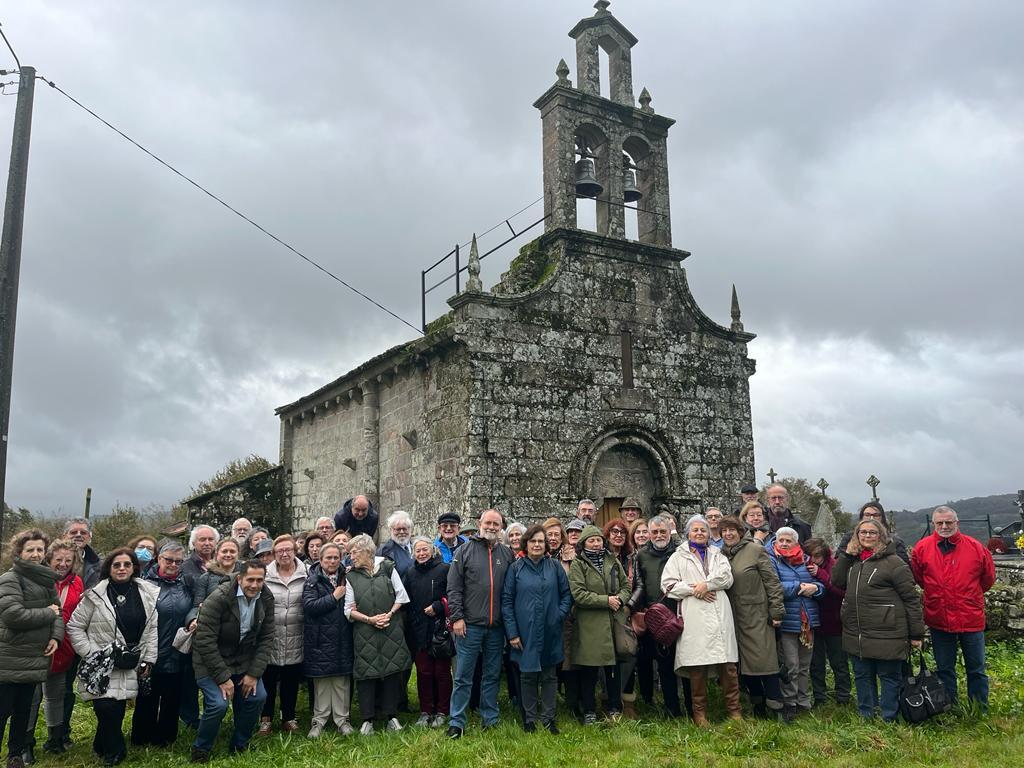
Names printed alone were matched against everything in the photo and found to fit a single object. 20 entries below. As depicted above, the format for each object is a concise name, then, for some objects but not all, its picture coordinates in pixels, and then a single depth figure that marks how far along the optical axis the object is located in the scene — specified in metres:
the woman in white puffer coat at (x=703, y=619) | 6.52
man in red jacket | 6.43
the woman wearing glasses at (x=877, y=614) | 6.27
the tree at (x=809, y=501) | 30.23
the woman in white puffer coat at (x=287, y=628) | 6.70
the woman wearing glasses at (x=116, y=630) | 5.97
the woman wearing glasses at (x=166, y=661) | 6.36
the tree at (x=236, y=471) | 24.05
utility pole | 7.47
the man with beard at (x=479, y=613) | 6.59
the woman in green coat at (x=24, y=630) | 5.79
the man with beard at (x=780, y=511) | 8.02
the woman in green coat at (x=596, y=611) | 6.62
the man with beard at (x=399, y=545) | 7.35
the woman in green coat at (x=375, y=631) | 6.70
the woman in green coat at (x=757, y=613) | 6.56
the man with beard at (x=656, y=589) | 6.89
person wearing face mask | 7.25
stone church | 10.91
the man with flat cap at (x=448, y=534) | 7.78
